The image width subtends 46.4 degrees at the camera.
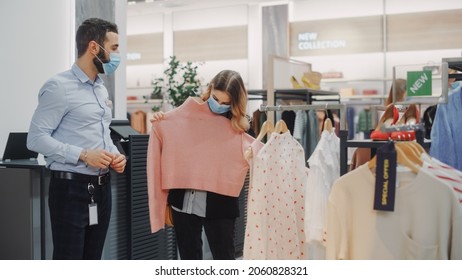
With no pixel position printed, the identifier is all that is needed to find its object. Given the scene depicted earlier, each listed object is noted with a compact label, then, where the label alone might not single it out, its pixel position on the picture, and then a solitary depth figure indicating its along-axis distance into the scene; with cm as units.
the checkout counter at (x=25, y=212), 292
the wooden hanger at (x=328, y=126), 216
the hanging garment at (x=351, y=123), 767
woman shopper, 234
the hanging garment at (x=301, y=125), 458
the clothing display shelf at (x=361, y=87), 758
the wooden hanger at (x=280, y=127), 228
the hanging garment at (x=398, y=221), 157
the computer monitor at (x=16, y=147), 323
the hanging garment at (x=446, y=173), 160
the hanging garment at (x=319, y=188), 192
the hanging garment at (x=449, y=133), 207
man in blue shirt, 234
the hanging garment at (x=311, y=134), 464
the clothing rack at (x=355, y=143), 173
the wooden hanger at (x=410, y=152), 165
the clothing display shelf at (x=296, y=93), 509
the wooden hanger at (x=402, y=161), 162
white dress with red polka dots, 221
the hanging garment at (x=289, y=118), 465
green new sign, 181
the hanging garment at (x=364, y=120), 741
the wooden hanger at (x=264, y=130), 227
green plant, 560
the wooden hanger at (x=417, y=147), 168
